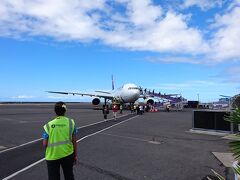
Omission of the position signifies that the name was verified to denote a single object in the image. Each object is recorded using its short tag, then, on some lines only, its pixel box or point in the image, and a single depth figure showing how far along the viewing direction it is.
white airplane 27.03
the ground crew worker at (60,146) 3.11
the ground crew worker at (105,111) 14.99
